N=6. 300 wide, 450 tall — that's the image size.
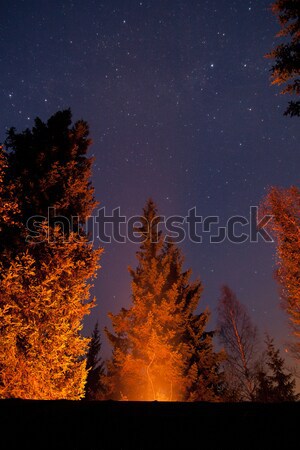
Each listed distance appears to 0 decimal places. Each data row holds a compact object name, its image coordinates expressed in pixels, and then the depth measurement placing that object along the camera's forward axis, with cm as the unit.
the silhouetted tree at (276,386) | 2430
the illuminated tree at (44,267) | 960
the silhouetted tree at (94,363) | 3589
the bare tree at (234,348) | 1991
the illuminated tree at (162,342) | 1822
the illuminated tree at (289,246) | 1700
